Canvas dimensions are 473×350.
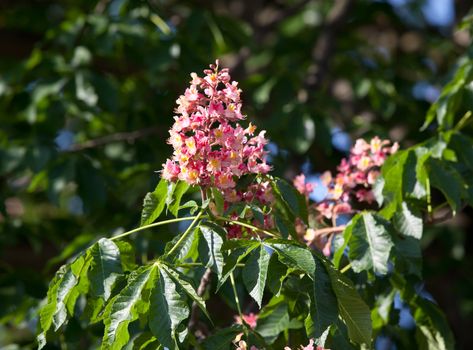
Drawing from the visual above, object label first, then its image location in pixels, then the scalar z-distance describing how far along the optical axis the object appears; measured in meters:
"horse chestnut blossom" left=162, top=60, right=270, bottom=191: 2.74
